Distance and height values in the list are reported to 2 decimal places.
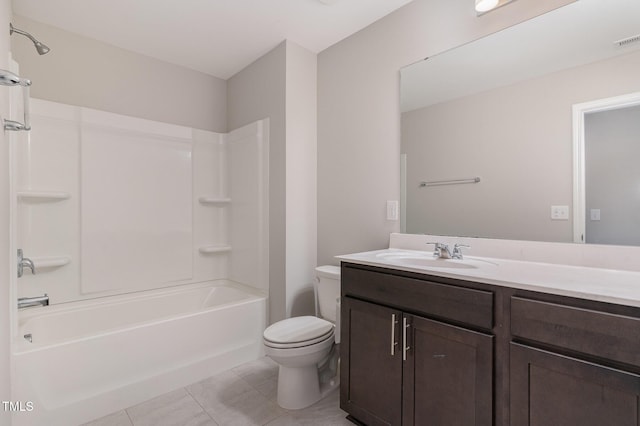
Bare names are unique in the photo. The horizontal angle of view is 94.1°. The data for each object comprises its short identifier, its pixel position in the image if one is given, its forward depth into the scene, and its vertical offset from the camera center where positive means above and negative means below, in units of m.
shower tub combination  1.69 -0.36
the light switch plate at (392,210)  2.01 +0.01
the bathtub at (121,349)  1.57 -0.86
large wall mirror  1.31 +0.45
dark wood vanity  0.88 -0.52
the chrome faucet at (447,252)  1.58 -0.22
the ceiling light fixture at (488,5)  1.57 +1.10
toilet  1.72 -0.84
